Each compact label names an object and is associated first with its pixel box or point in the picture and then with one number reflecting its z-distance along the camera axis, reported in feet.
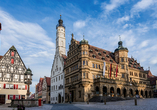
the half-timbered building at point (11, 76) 113.90
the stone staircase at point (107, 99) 94.40
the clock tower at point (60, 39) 154.47
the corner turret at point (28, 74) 110.57
